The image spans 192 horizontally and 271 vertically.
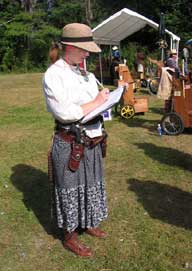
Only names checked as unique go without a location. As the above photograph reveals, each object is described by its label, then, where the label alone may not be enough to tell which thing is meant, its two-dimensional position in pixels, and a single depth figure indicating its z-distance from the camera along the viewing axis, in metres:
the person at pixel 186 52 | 14.72
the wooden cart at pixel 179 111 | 7.92
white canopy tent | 16.33
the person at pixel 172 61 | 11.82
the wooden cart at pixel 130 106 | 9.83
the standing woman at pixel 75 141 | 3.39
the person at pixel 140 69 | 16.86
